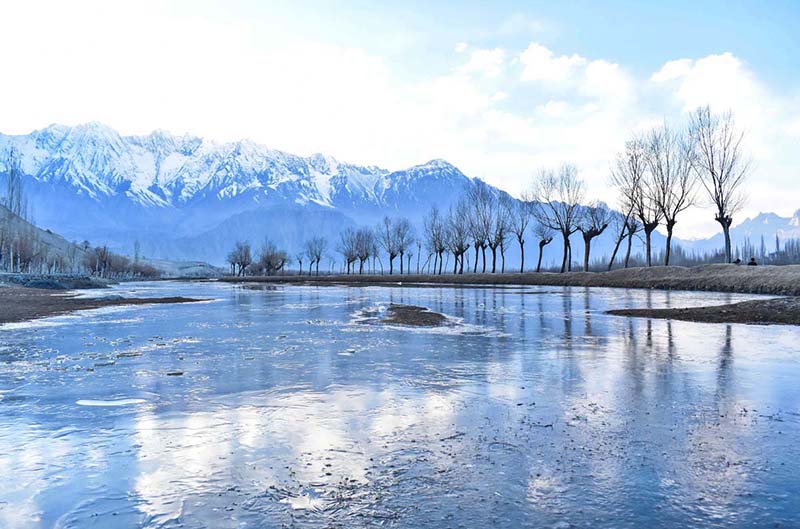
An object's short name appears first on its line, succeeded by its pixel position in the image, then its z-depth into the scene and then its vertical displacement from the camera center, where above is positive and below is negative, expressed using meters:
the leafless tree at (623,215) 69.81 +7.30
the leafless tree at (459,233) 104.06 +7.70
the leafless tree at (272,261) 169.12 +4.83
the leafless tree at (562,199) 77.56 +10.70
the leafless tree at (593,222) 72.62 +6.83
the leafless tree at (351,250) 147.90 +6.98
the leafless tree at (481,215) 97.12 +10.28
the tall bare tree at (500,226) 94.81 +7.90
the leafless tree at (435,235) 114.88 +8.28
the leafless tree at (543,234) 85.10 +6.23
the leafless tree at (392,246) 131.43 +7.12
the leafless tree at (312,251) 177.12 +7.94
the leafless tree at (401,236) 127.94 +9.27
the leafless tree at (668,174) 61.88 +10.59
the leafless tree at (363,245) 139.50 +7.68
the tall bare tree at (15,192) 116.29 +19.54
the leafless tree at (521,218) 93.78 +9.28
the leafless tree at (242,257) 174.50 +6.27
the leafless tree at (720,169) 55.91 +10.03
